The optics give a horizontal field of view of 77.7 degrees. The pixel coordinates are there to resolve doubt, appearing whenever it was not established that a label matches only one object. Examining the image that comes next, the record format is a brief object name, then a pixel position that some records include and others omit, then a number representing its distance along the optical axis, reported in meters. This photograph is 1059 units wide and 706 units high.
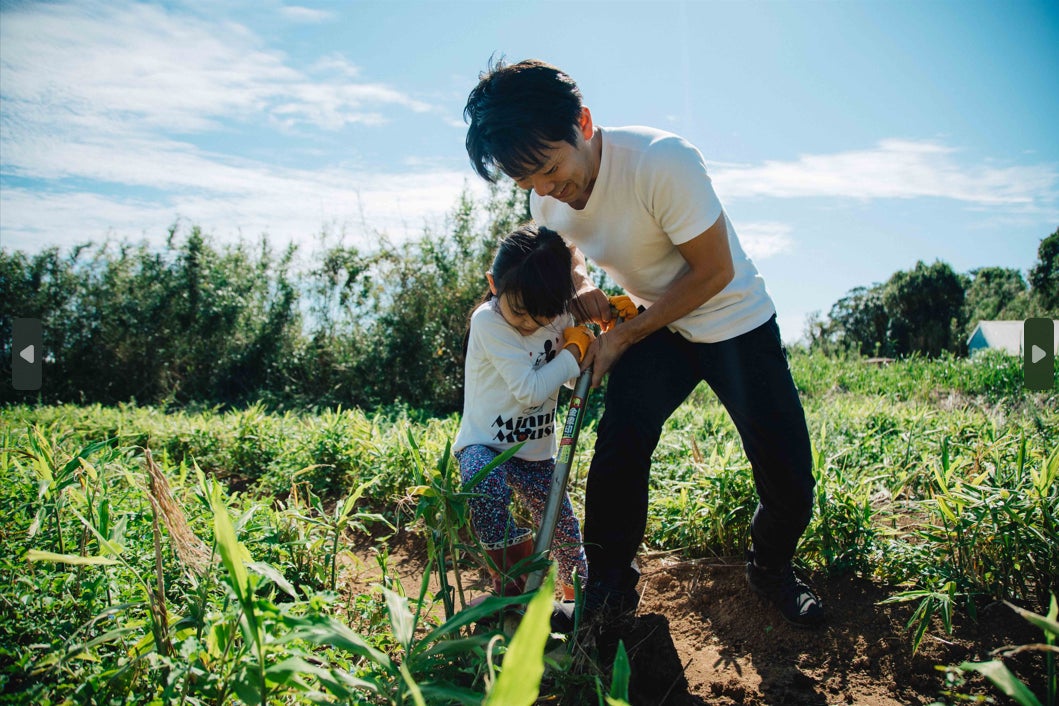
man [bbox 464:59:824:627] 1.95
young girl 2.10
